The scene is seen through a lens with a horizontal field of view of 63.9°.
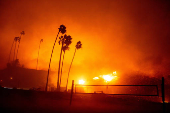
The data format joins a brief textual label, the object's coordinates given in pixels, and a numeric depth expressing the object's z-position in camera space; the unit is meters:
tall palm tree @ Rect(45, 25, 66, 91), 45.15
